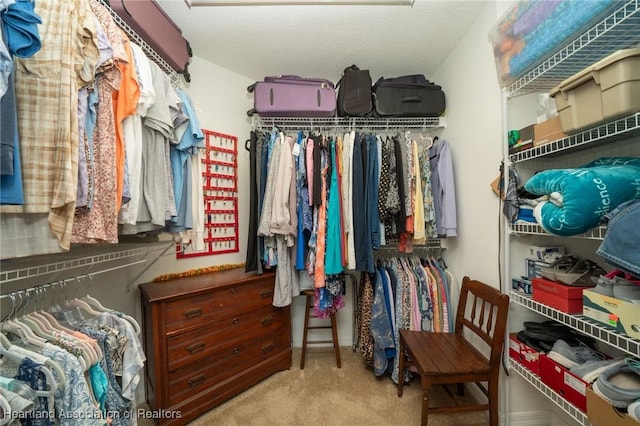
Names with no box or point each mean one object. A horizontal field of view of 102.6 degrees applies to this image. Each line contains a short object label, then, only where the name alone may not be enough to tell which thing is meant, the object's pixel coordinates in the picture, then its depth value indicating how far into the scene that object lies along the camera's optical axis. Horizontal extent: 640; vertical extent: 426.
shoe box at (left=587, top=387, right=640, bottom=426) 0.73
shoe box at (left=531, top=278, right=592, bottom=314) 0.96
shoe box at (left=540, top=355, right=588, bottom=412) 0.90
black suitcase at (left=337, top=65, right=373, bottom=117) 1.97
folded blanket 0.79
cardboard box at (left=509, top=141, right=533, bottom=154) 1.19
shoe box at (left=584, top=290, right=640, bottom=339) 0.76
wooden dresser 1.38
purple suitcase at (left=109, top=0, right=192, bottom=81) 1.24
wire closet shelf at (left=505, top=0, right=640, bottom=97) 0.81
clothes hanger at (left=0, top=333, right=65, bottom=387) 0.72
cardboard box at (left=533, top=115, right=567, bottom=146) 1.04
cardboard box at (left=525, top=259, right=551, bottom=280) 1.22
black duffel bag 2.00
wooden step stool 1.99
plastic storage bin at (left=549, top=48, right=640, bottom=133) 0.75
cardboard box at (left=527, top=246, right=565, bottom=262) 1.23
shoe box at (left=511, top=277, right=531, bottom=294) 1.25
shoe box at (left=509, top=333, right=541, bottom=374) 1.13
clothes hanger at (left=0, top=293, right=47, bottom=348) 0.78
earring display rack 2.00
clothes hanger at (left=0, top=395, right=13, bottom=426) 0.61
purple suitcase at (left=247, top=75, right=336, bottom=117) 1.97
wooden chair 1.28
